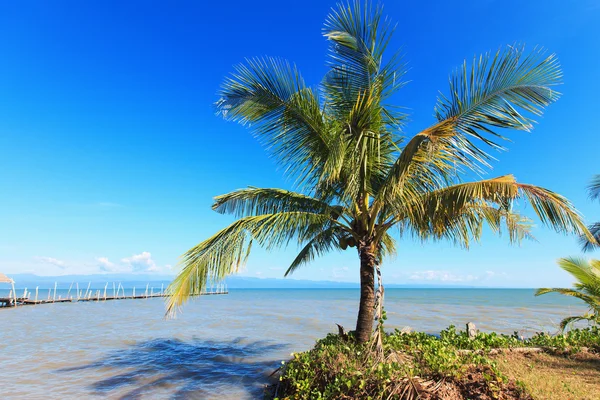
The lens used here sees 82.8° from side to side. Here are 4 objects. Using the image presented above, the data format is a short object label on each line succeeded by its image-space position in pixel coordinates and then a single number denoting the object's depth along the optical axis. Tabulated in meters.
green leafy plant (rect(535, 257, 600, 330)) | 8.44
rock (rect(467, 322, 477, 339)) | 9.34
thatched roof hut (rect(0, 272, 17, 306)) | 27.83
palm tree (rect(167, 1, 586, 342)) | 5.46
